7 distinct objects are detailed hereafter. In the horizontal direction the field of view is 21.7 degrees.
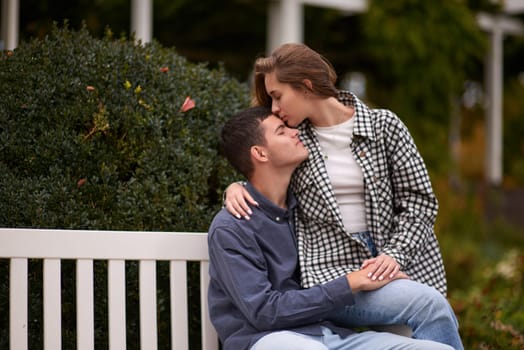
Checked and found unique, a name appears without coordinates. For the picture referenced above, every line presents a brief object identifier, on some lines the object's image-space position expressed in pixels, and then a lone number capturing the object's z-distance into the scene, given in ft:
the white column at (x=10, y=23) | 36.40
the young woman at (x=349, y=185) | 16.21
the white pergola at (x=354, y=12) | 38.38
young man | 14.49
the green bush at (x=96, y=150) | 16.39
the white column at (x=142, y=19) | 40.04
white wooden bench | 14.81
